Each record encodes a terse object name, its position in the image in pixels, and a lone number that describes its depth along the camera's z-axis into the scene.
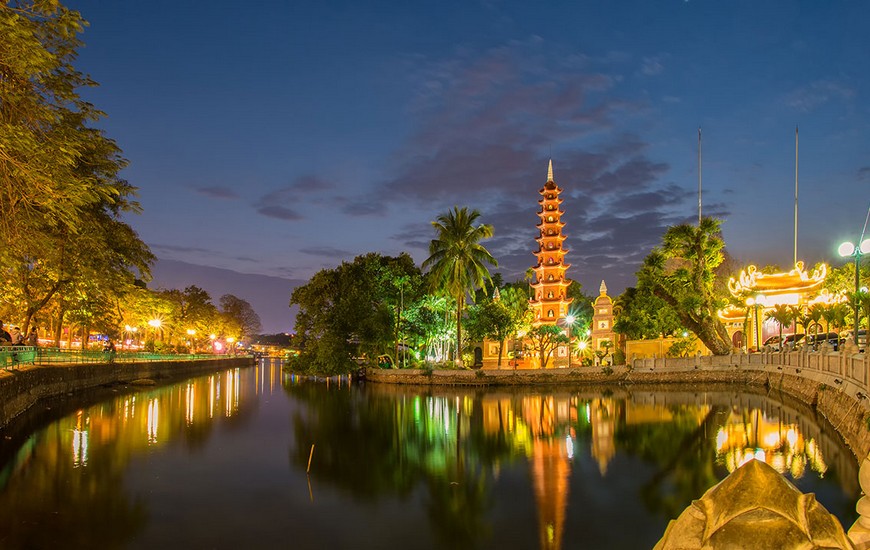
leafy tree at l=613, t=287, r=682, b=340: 51.28
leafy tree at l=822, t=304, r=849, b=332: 31.80
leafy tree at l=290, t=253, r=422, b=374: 50.69
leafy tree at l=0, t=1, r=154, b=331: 12.25
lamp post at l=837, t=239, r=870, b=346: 22.07
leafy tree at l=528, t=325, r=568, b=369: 49.62
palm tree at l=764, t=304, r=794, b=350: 37.20
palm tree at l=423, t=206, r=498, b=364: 46.34
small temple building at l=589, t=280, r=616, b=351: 55.66
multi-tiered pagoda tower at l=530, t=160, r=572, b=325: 65.00
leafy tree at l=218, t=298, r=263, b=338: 113.73
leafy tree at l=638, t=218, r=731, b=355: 43.31
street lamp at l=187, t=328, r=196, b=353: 80.54
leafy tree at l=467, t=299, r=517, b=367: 48.53
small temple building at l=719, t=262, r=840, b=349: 38.78
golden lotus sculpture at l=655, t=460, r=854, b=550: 2.56
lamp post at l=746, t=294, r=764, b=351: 40.19
